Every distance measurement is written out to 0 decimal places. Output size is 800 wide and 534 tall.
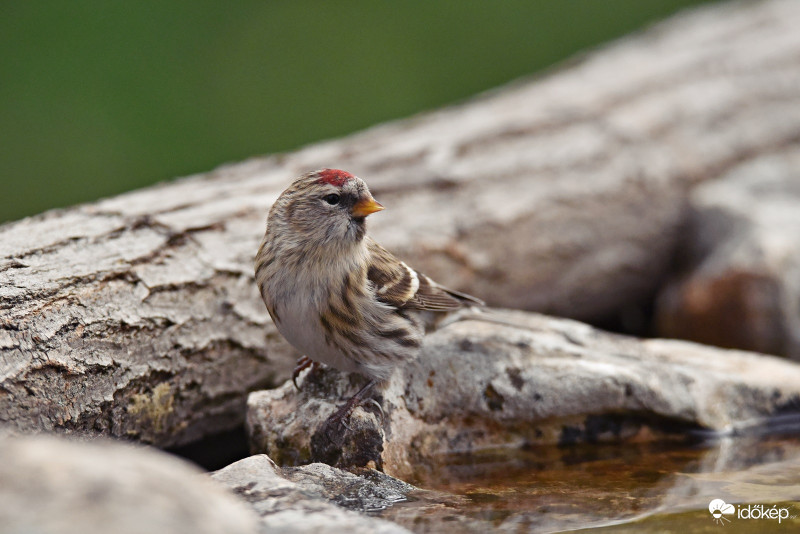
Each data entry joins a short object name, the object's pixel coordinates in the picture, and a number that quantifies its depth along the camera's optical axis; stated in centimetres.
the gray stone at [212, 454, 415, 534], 358
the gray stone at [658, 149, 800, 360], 739
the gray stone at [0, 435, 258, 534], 266
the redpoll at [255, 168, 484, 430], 518
